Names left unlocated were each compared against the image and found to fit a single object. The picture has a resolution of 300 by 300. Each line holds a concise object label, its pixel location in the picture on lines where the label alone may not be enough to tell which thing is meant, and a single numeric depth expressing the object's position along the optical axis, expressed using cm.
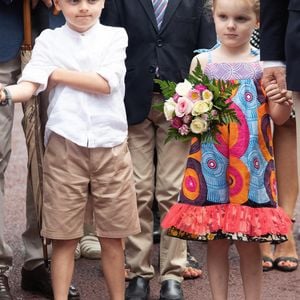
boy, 548
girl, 542
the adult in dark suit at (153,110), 612
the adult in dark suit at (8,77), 591
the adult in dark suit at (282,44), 461
